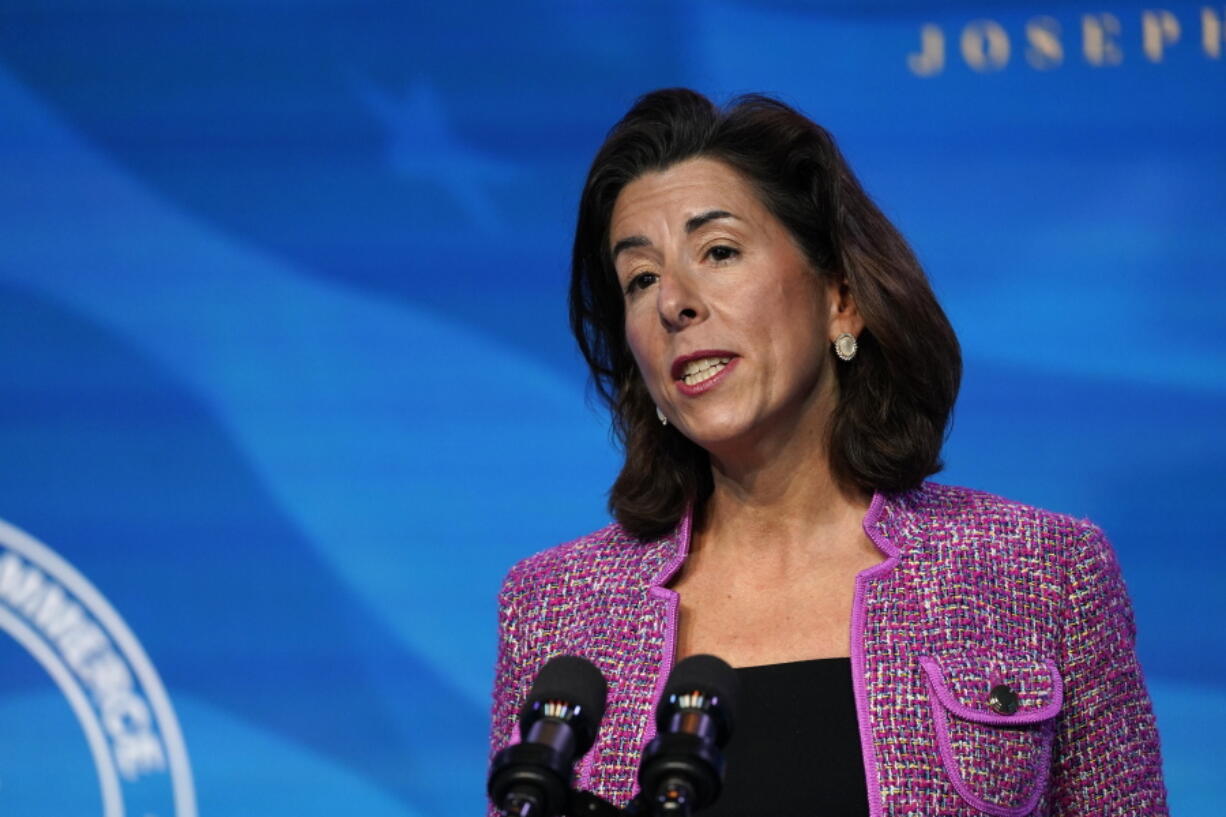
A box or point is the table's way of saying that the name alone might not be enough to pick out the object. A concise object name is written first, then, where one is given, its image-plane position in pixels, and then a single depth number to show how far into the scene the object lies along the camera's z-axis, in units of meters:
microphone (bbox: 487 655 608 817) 4.55
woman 4.89
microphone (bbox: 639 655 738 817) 4.54
